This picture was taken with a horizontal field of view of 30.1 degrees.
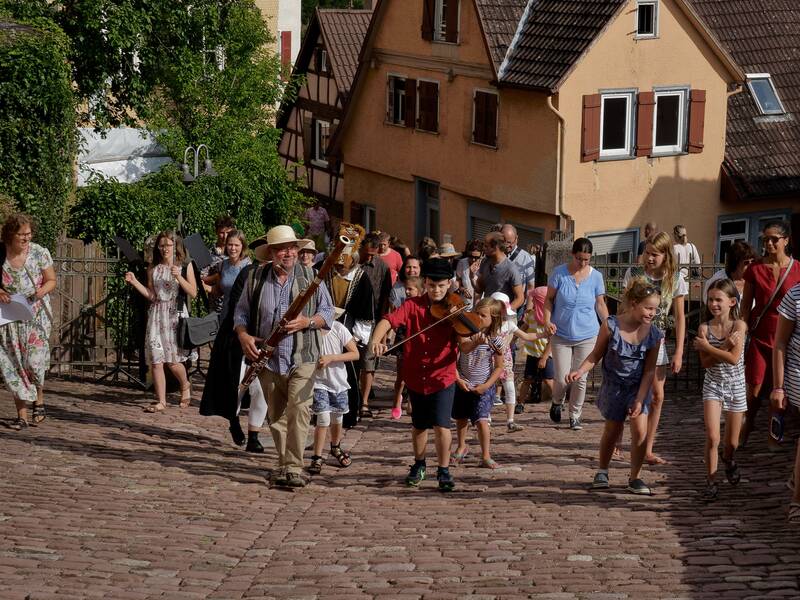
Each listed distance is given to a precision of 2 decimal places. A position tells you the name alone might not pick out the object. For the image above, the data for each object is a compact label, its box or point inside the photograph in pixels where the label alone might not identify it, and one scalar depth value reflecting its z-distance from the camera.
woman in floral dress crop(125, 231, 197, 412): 14.70
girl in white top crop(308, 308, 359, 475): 12.04
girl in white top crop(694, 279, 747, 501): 10.88
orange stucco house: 30.11
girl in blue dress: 10.84
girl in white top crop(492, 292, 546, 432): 13.23
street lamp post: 24.22
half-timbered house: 42.88
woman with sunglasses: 12.28
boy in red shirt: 11.12
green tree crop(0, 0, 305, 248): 25.08
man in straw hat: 11.27
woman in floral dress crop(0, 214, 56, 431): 13.14
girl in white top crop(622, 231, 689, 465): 12.22
